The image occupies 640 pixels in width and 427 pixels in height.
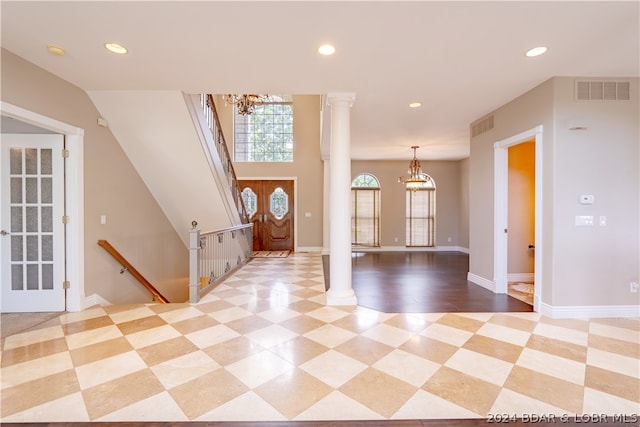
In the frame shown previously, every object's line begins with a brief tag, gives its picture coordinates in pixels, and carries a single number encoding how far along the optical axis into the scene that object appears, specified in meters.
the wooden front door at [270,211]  8.89
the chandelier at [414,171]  7.49
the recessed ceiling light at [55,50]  2.72
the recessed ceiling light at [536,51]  2.70
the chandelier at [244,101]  5.78
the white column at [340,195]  3.85
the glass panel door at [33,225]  3.46
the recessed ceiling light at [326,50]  2.69
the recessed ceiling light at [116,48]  2.70
